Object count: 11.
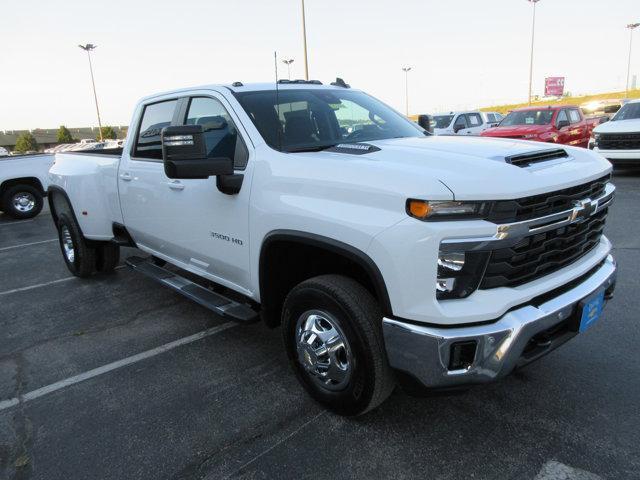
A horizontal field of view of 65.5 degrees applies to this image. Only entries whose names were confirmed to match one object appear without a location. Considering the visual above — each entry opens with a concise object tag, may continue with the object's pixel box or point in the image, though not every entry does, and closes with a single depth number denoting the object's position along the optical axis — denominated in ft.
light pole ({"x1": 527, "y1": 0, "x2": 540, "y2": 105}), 161.68
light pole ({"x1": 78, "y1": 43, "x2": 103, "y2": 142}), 169.86
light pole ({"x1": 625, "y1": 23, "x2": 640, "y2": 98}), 194.35
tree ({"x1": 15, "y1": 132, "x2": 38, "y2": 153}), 223.71
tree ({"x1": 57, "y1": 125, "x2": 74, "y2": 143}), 236.63
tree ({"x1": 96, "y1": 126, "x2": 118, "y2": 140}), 233.74
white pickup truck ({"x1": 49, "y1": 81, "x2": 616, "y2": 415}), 7.05
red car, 41.63
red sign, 253.65
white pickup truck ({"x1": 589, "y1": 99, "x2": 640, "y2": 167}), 34.83
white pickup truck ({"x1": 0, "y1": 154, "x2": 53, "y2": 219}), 34.81
